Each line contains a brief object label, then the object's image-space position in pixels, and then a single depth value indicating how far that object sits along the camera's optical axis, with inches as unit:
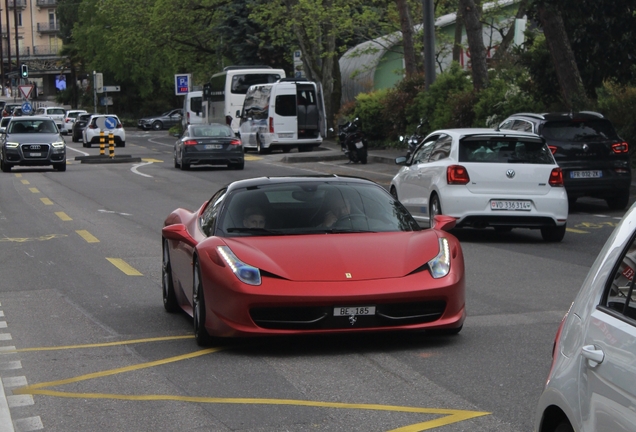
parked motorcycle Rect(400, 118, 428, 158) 1328.7
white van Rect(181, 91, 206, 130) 2595.2
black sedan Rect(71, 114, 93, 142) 2642.7
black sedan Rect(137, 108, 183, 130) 3572.8
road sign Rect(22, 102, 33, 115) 3188.7
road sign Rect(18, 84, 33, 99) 2847.0
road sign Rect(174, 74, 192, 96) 2689.5
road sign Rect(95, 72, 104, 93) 2773.1
